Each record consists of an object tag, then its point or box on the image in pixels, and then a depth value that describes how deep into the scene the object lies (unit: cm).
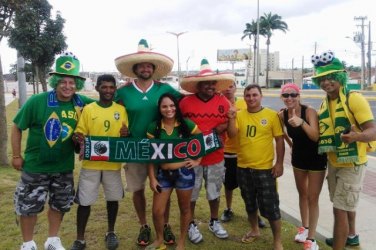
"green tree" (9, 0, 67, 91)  1302
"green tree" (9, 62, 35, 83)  1863
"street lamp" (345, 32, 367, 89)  4953
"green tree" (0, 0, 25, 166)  692
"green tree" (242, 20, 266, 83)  6519
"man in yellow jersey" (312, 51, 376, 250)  352
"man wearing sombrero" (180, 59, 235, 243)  427
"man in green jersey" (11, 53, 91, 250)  382
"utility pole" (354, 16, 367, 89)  4956
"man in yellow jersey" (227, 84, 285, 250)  407
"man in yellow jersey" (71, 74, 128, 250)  402
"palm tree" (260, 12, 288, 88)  6419
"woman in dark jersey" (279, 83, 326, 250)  397
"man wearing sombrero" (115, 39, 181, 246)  421
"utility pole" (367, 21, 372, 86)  5240
